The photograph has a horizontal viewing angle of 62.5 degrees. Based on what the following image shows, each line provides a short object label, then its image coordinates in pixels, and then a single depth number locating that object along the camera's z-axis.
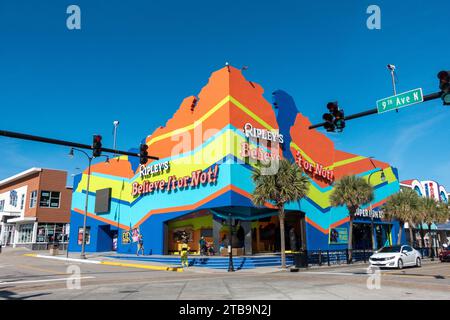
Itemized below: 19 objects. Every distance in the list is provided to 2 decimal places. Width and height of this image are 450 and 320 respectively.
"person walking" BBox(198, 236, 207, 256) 30.34
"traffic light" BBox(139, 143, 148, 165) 18.89
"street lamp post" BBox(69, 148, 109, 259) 32.72
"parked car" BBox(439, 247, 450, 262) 32.94
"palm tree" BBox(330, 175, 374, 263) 30.64
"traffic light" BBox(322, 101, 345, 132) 13.51
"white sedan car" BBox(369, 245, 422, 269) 23.50
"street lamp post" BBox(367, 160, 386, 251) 41.06
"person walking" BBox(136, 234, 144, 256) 33.97
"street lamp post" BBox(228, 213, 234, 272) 23.66
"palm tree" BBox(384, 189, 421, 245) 37.88
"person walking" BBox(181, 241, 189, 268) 25.27
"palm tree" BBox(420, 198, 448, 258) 39.77
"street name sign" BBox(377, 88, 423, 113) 12.47
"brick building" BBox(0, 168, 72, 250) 55.56
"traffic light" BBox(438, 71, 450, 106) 11.05
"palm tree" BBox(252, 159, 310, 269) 25.02
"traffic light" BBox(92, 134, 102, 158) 16.14
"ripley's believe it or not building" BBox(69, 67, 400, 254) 28.80
